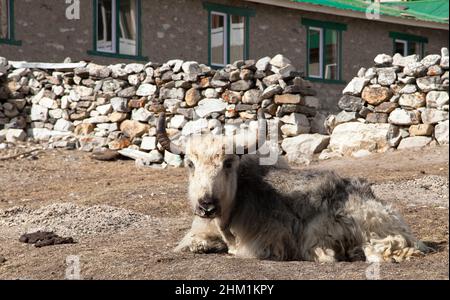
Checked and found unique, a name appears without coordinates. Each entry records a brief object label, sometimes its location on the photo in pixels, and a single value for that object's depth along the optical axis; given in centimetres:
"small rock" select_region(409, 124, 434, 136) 1387
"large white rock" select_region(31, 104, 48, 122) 1627
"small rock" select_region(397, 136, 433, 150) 1390
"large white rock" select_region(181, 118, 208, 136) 1458
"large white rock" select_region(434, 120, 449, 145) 1363
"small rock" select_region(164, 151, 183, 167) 1438
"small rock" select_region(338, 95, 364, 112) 1480
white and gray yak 639
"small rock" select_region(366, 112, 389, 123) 1447
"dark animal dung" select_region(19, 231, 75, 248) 762
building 1769
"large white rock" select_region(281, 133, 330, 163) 1447
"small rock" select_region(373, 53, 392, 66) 1474
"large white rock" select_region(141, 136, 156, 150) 1495
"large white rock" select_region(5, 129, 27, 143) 1567
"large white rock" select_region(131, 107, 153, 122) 1530
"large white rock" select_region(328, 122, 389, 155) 1420
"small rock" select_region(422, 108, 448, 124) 1368
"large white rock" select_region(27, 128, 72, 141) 1606
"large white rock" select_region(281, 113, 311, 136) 1471
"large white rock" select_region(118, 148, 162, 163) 1463
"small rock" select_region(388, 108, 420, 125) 1399
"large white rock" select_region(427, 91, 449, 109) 1361
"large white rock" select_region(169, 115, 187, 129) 1487
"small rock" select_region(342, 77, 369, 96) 1484
